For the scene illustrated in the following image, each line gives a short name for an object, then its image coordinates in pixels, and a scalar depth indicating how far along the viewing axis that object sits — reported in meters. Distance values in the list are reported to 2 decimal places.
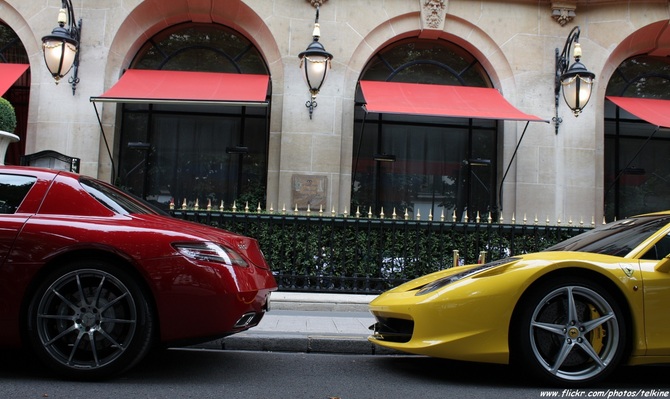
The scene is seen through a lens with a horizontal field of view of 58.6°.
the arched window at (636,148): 13.80
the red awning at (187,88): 11.05
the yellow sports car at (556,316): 4.18
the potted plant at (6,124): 8.64
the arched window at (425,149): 13.23
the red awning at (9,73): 11.30
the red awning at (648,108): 12.03
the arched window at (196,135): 13.04
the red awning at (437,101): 11.17
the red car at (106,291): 4.17
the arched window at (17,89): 12.73
